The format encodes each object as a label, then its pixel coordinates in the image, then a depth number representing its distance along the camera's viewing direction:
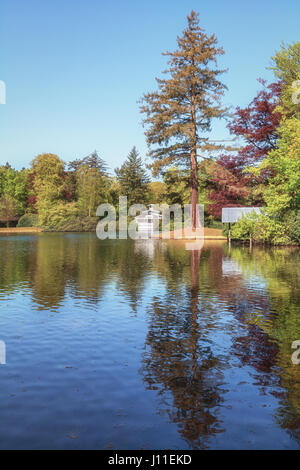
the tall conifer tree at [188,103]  45.62
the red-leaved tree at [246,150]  43.94
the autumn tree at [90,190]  79.56
